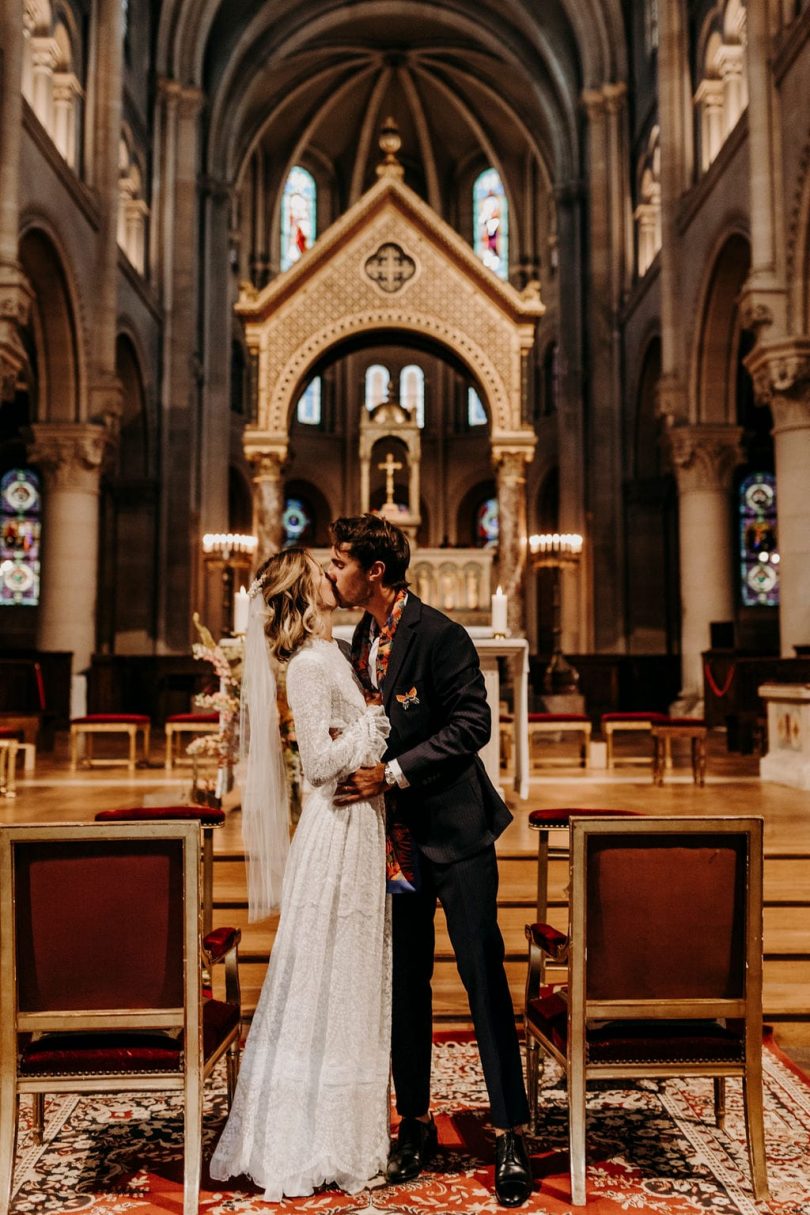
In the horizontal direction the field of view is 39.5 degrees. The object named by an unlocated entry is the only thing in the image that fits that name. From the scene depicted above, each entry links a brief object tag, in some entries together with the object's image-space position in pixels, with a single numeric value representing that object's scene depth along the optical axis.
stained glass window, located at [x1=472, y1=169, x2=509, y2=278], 26.77
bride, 2.73
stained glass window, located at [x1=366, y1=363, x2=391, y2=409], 27.17
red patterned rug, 2.68
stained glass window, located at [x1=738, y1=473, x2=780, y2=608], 20.56
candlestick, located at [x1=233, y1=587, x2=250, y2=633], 6.82
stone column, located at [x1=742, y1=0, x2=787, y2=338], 10.49
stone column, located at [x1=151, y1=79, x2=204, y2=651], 18.02
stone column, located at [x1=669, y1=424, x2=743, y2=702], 14.08
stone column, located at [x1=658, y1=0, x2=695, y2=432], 14.46
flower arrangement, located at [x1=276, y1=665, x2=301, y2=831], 5.22
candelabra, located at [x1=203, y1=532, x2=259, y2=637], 10.83
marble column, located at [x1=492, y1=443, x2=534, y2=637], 12.03
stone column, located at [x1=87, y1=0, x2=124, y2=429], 14.16
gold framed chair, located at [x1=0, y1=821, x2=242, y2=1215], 2.68
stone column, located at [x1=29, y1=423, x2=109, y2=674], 13.72
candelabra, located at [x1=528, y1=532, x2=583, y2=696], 12.48
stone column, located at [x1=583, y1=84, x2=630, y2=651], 18.27
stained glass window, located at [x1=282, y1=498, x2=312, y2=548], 26.58
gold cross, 12.07
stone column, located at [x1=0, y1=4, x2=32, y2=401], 10.41
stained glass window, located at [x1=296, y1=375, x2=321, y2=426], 26.81
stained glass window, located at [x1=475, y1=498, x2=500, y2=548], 26.55
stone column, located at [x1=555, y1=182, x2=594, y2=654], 19.05
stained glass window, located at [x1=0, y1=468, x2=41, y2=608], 21.03
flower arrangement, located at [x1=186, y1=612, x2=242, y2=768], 5.70
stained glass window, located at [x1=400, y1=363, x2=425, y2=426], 27.20
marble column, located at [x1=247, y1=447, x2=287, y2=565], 11.77
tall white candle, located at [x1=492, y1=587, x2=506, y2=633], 7.48
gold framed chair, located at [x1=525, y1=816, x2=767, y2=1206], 2.76
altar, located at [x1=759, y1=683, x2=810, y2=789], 8.02
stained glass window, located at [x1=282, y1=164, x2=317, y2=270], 26.94
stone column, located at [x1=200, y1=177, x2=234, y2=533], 19.86
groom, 2.81
